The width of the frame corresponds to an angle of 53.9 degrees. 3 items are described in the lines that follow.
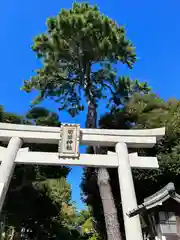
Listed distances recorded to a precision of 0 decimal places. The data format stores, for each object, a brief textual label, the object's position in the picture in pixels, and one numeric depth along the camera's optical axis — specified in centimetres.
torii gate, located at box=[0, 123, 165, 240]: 479
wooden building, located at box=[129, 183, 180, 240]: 361
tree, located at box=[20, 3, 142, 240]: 801
